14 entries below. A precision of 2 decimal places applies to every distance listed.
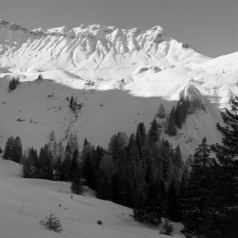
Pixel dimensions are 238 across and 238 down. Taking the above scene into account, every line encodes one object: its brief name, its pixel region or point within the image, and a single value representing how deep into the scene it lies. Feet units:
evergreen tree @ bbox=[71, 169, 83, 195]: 137.90
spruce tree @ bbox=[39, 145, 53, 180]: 187.96
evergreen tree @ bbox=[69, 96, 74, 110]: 368.89
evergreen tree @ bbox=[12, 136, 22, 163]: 241.14
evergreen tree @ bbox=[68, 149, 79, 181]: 188.46
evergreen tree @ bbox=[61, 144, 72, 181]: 189.48
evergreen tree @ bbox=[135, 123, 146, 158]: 229.49
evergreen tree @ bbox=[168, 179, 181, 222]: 120.06
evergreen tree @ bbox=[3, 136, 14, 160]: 239.50
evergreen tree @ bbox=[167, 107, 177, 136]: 271.74
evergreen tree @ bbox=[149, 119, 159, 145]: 252.79
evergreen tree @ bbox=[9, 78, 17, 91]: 433.48
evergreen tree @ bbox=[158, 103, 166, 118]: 303.48
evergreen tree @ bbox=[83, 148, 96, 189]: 181.37
